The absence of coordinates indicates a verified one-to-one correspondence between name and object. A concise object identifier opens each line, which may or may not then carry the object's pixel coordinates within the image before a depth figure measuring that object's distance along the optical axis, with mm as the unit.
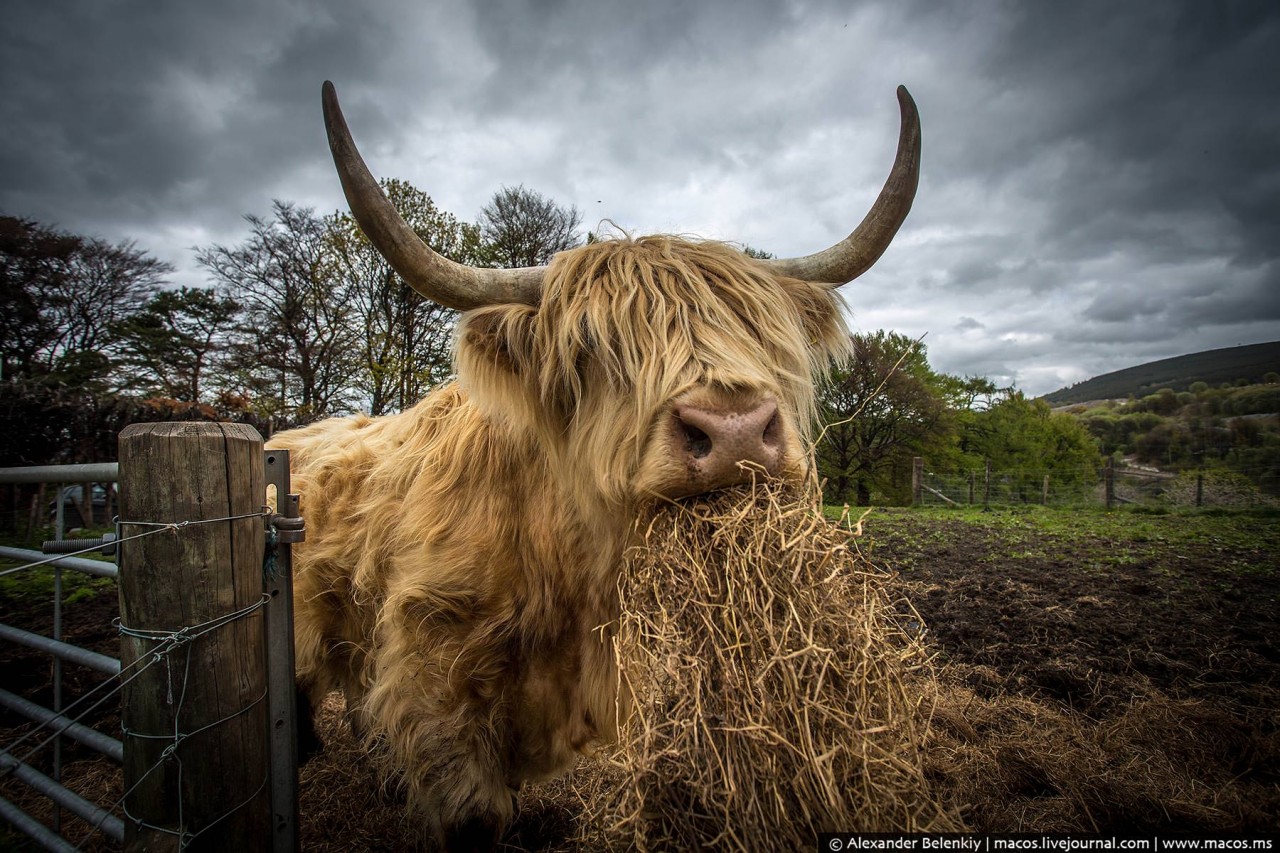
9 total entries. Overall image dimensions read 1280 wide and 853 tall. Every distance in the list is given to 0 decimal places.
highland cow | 1711
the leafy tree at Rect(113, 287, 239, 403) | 17438
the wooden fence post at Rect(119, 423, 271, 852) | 1226
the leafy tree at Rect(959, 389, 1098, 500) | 31781
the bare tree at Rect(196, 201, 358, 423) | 16734
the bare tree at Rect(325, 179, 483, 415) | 15484
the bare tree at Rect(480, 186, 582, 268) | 16609
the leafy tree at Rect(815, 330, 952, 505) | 24094
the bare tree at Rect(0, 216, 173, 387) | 15703
